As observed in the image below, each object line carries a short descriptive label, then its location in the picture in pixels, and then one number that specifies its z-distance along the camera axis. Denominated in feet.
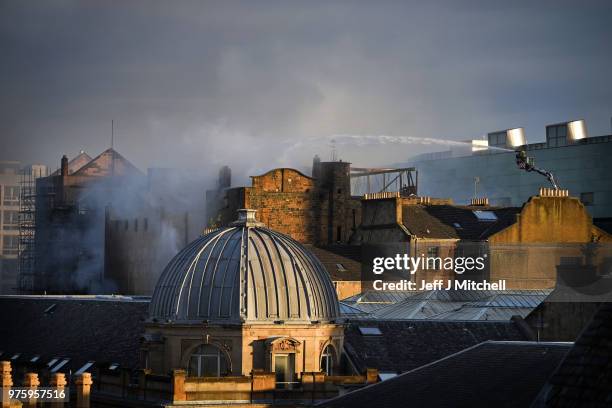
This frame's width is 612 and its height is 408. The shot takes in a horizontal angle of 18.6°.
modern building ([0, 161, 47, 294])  570.46
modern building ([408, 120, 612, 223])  532.32
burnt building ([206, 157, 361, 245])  441.68
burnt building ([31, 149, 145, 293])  524.52
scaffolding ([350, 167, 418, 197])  492.13
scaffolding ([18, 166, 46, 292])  545.44
